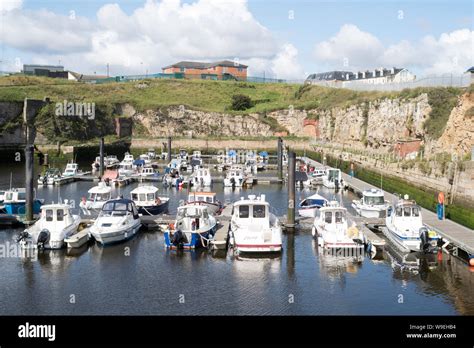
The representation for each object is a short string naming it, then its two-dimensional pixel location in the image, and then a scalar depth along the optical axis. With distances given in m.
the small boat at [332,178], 58.12
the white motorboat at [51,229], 31.39
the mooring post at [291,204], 36.28
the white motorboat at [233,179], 60.94
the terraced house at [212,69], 159.88
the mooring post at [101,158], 65.50
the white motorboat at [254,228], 30.39
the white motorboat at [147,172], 67.88
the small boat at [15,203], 40.53
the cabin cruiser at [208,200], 40.19
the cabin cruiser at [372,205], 41.66
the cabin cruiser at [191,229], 31.83
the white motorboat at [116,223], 32.41
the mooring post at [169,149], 83.64
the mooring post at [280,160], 65.81
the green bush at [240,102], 123.12
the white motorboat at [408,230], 30.50
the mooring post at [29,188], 36.44
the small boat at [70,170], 65.92
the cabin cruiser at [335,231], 30.70
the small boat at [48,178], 60.75
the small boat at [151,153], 93.78
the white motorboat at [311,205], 41.47
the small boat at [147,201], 41.34
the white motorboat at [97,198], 43.75
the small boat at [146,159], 77.66
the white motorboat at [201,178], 60.62
